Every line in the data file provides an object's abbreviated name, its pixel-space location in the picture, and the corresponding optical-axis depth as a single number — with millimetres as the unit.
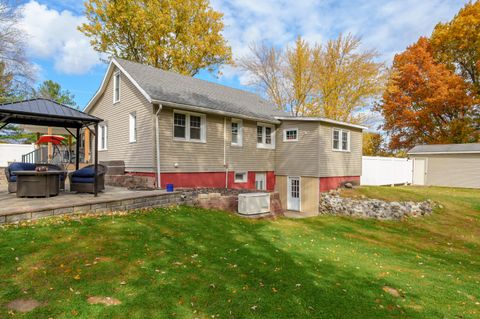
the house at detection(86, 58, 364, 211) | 12281
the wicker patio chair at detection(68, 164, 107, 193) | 9039
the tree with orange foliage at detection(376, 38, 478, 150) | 27812
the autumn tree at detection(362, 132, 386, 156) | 36453
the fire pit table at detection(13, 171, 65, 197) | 7797
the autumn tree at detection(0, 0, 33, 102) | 20297
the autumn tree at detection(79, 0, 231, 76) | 23406
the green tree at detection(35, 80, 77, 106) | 34688
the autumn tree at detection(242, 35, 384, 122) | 26922
